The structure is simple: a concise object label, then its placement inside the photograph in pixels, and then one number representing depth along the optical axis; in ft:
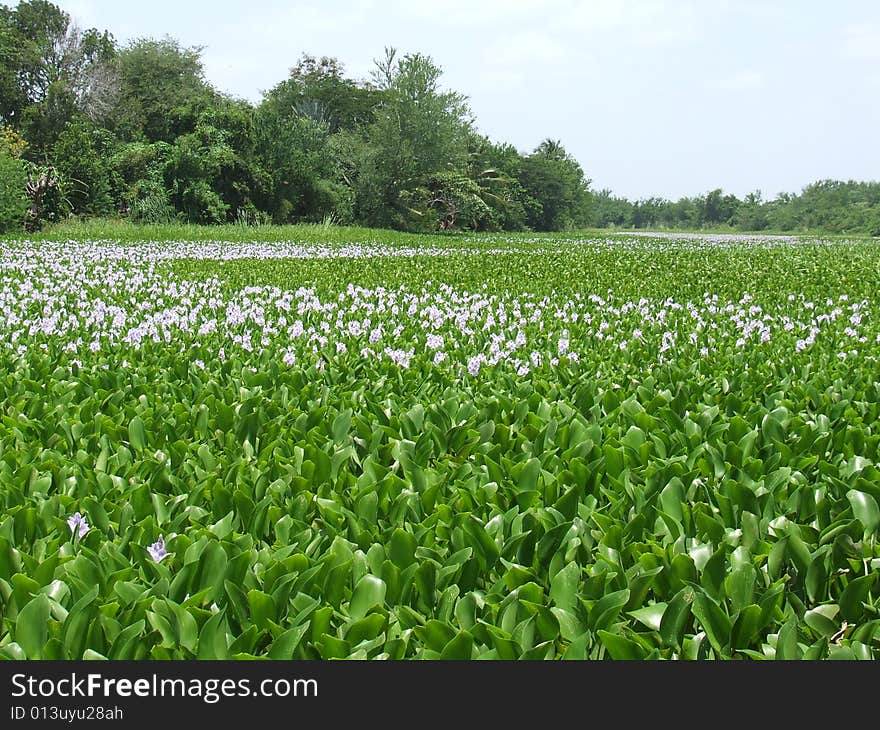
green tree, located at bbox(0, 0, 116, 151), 154.92
